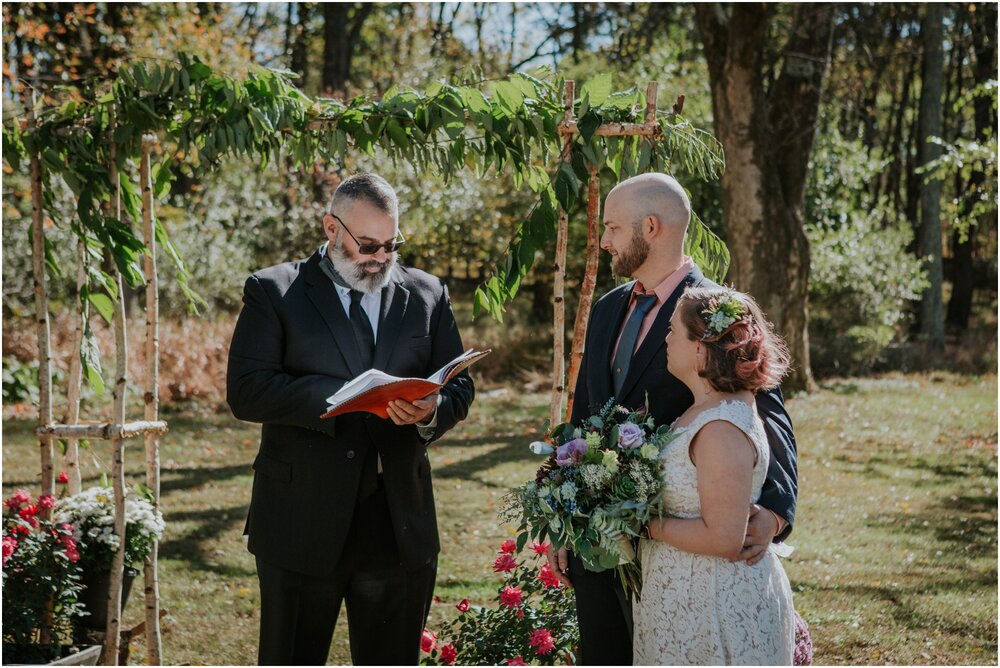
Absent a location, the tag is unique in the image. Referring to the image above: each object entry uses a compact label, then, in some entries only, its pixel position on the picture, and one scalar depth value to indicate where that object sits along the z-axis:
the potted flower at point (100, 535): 4.66
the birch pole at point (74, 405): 4.73
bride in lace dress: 2.60
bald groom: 3.01
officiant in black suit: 3.40
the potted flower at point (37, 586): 4.19
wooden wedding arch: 3.84
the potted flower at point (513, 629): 3.98
